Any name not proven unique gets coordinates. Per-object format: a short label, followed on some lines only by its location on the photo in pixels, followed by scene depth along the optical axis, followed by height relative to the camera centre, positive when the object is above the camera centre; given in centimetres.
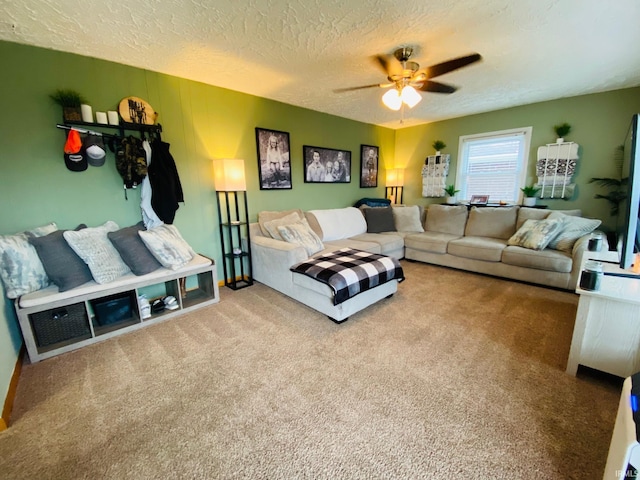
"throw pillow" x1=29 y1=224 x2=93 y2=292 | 202 -53
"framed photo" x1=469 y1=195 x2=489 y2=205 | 452 -26
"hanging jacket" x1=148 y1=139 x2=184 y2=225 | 271 +10
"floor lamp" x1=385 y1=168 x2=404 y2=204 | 539 +15
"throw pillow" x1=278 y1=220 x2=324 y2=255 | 306 -57
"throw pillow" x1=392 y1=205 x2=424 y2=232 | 446 -56
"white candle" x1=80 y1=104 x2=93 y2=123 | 232 +70
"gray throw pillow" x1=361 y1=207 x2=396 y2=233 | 443 -55
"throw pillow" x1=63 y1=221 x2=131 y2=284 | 213 -50
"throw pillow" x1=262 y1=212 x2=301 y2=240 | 322 -43
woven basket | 197 -101
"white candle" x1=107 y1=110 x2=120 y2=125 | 246 +70
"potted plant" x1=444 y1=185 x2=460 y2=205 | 476 -16
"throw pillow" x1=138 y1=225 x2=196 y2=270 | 246 -53
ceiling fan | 222 +97
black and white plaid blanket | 229 -78
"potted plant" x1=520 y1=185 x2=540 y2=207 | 391 -17
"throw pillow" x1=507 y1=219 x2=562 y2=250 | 317 -62
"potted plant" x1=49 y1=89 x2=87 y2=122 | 224 +77
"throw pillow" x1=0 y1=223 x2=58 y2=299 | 190 -54
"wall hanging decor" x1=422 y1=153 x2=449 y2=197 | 486 +21
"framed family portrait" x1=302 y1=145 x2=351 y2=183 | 417 +38
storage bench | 193 -98
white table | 151 -87
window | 412 +34
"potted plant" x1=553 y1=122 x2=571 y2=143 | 360 +72
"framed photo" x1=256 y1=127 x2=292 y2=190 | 359 +42
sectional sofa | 285 -75
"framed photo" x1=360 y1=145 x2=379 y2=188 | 504 +41
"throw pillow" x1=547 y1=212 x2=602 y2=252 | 310 -57
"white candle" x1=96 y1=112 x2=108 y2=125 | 241 +69
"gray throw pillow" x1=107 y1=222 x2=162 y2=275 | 233 -52
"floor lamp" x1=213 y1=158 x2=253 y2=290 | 305 -40
